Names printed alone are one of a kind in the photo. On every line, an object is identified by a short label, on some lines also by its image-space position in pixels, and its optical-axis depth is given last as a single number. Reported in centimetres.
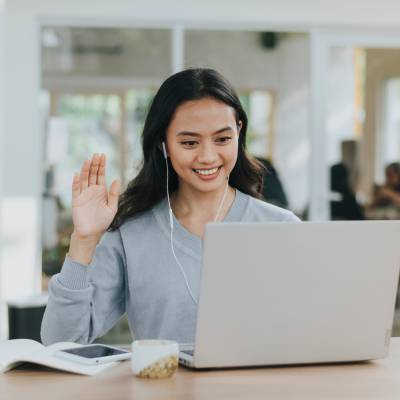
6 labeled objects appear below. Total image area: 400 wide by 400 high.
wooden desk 181
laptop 187
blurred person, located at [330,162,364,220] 613
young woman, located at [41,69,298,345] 225
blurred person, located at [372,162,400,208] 629
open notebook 193
